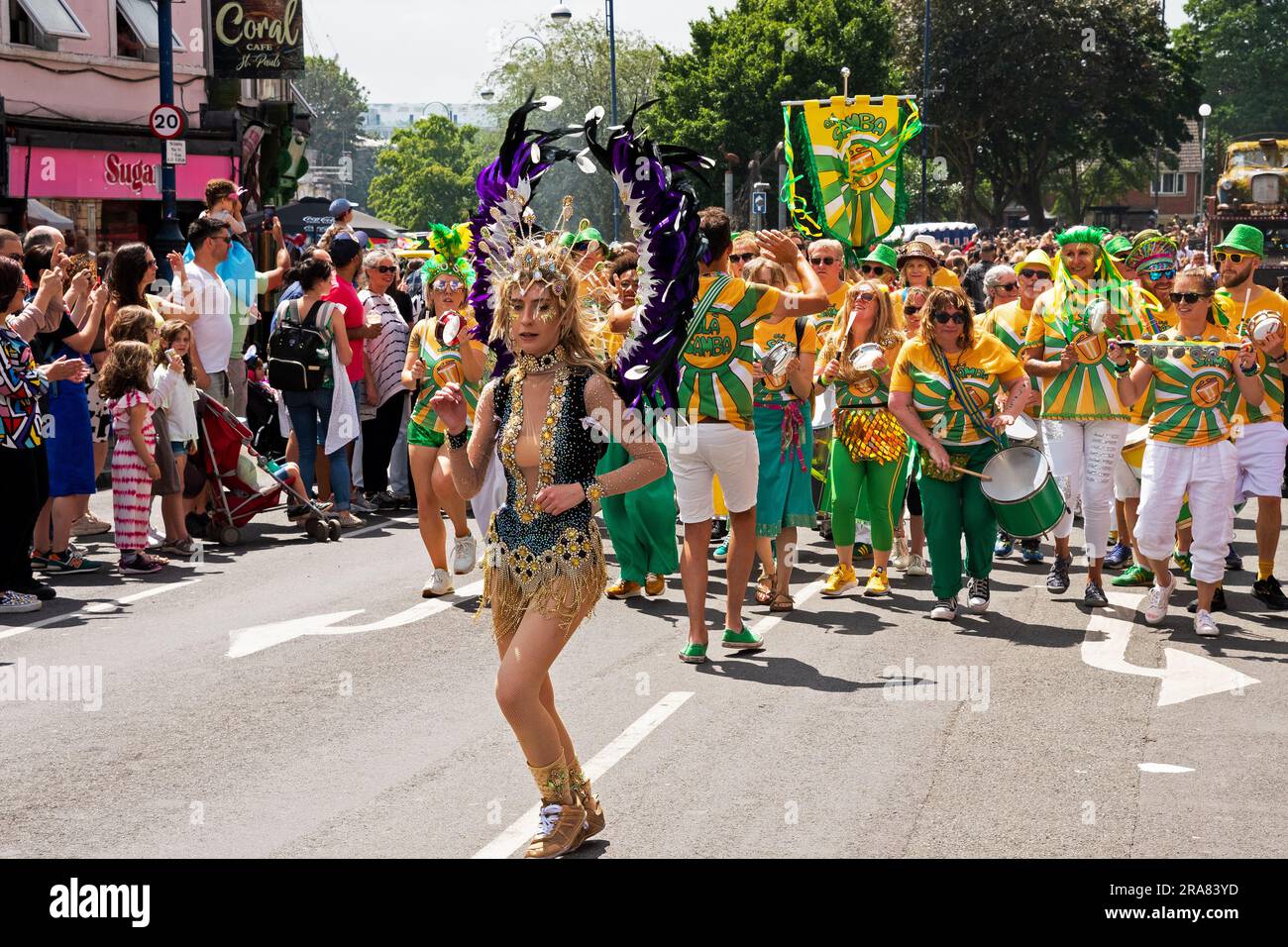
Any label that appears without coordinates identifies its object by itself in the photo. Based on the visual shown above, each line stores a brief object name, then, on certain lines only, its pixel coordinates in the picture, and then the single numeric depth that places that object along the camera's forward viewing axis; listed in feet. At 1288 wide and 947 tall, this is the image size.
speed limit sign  72.28
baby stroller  42.09
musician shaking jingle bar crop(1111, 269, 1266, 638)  32.07
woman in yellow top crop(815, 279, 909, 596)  36.24
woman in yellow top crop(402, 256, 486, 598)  33.94
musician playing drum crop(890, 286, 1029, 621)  33.47
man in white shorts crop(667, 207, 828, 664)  29.63
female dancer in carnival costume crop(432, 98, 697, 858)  19.24
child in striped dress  38.52
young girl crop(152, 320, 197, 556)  40.45
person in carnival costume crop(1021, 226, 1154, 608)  35.94
